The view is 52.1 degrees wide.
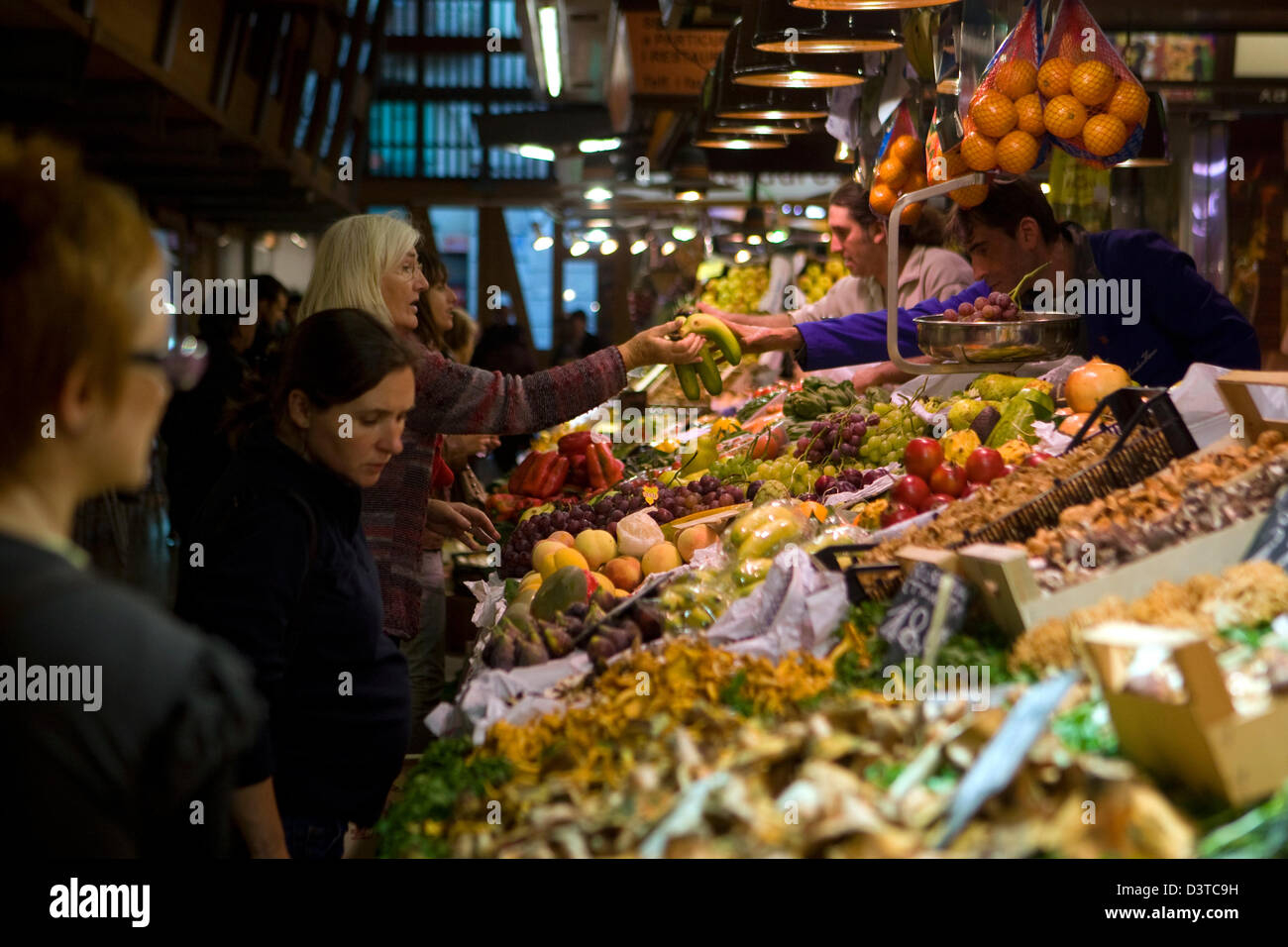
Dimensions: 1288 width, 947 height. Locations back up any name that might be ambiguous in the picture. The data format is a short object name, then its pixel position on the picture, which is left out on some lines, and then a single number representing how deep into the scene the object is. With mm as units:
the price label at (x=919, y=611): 2127
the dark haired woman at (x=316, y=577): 2262
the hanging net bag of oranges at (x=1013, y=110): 3469
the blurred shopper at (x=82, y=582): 1254
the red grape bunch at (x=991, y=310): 3701
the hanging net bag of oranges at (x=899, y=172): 4438
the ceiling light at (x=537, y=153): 9555
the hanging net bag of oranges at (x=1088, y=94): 3357
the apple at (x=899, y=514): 3037
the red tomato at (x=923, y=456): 3320
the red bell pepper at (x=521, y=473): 5655
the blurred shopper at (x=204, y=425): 7402
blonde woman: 3474
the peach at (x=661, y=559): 3676
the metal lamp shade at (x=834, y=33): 4203
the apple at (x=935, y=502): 3095
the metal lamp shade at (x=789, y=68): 4695
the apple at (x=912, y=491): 3131
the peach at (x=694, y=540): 3715
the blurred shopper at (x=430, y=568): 3686
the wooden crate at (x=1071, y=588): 2078
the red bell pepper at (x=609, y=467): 5508
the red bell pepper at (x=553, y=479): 5512
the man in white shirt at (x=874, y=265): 5844
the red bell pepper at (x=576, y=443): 5598
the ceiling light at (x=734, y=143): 7145
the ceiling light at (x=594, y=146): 9039
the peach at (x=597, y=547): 3854
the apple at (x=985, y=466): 3238
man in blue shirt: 4312
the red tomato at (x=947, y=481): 3199
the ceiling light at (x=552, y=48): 6719
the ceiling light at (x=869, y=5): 3529
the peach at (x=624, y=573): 3625
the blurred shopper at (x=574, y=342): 16219
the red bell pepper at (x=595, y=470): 5469
